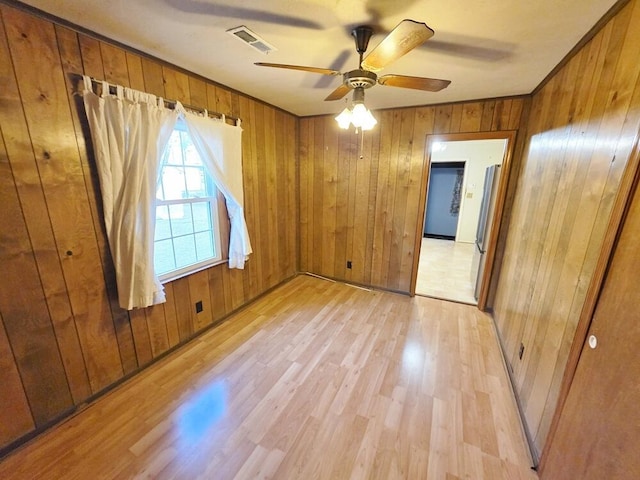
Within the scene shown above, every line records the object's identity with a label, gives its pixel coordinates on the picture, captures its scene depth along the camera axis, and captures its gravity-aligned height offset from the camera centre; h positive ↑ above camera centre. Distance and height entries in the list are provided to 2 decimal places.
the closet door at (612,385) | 0.84 -0.69
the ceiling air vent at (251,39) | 1.51 +0.89
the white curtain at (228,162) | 2.17 +0.20
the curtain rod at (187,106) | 1.56 +0.60
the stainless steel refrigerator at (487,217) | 2.96 -0.35
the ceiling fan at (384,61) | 1.07 +0.63
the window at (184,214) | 2.11 -0.27
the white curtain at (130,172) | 1.57 +0.07
